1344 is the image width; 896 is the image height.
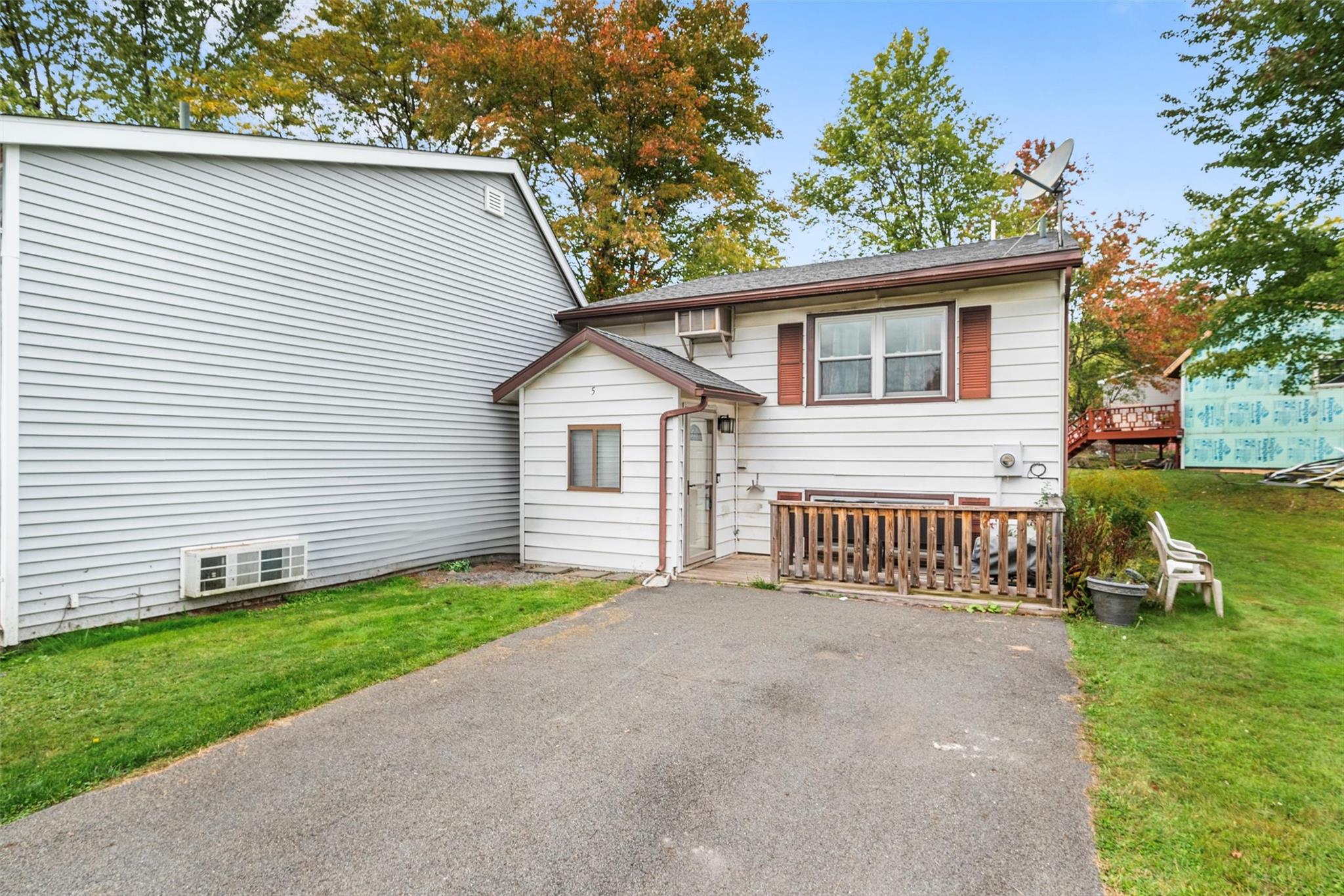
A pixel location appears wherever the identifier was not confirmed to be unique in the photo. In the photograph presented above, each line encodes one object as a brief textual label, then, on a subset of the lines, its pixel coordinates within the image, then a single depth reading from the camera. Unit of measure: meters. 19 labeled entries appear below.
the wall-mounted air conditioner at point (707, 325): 8.94
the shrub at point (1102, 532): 6.32
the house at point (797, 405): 7.56
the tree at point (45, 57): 14.53
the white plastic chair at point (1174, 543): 6.14
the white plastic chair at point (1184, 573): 5.64
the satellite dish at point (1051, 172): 7.99
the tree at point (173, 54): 15.27
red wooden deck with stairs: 19.20
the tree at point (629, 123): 16.11
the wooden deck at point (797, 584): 6.25
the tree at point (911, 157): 19.61
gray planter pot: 5.42
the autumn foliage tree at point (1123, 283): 19.48
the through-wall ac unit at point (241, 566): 6.09
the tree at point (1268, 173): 10.50
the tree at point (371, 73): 16.20
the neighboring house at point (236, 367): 5.27
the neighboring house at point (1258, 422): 16.86
